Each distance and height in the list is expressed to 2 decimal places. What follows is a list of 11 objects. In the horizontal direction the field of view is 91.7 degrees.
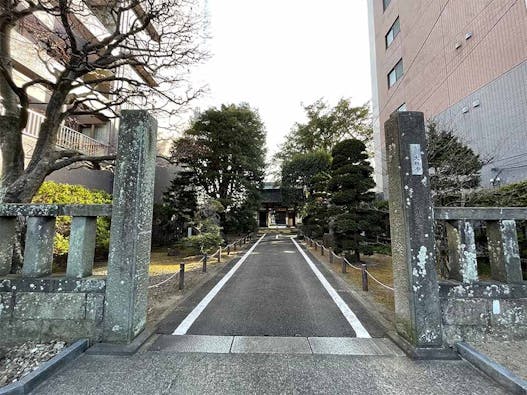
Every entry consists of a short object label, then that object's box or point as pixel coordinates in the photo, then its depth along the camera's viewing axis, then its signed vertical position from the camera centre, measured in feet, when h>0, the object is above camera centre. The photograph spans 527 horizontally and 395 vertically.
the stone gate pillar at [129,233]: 10.46 -0.43
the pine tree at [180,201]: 51.88 +4.48
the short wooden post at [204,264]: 29.20 -4.73
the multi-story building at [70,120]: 28.91 +17.43
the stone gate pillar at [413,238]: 10.05 -0.65
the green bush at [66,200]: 25.68 +2.50
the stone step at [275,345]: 10.53 -5.32
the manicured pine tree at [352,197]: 33.12 +3.34
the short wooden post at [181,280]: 21.62 -4.85
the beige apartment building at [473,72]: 27.81 +20.58
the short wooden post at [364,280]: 21.42 -4.86
